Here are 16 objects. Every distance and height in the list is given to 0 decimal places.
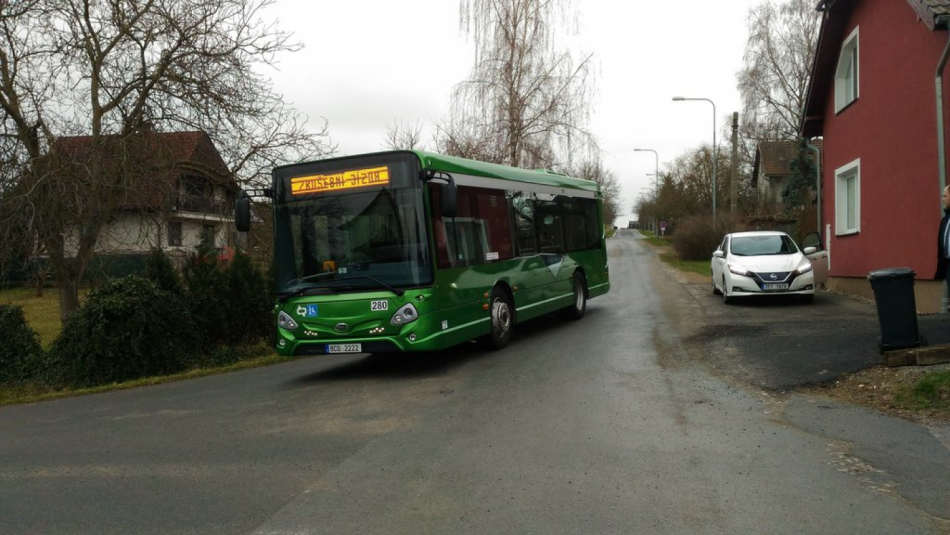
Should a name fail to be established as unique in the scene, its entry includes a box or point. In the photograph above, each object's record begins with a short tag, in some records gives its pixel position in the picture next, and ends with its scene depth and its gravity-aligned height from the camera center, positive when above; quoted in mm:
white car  15742 -1377
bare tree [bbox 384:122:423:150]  24703 +2724
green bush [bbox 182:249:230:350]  13117 -929
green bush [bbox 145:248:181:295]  12859 -443
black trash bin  8516 -1309
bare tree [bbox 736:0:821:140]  43719 +7459
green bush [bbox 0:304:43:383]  12438 -1488
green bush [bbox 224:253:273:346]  13812 -1175
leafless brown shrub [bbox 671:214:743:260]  34438 -1376
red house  13328 +1200
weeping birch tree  25859 +4230
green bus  9688 -327
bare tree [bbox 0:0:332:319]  12289 +2490
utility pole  33072 +1780
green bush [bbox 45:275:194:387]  11547 -1366
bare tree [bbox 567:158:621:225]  30891 +1684
